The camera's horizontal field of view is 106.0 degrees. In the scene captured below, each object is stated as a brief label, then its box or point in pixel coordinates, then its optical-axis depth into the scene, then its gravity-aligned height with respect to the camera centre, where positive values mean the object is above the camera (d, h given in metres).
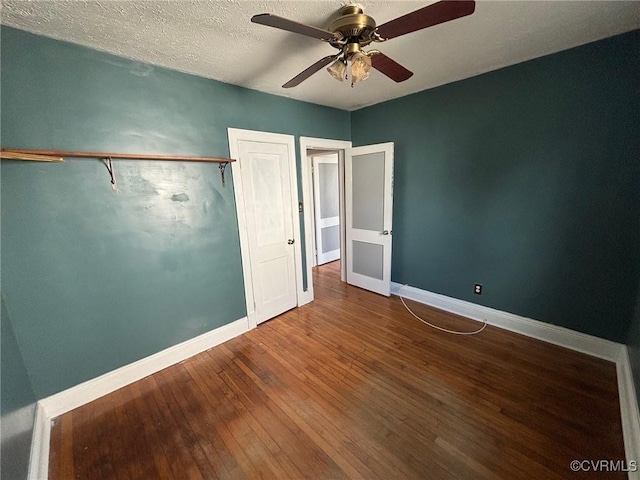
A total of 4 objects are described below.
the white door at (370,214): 3.08 -0.37
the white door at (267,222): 2.54 -0.37
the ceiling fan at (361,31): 1.02 +0.74
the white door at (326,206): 4.60 -0.36
